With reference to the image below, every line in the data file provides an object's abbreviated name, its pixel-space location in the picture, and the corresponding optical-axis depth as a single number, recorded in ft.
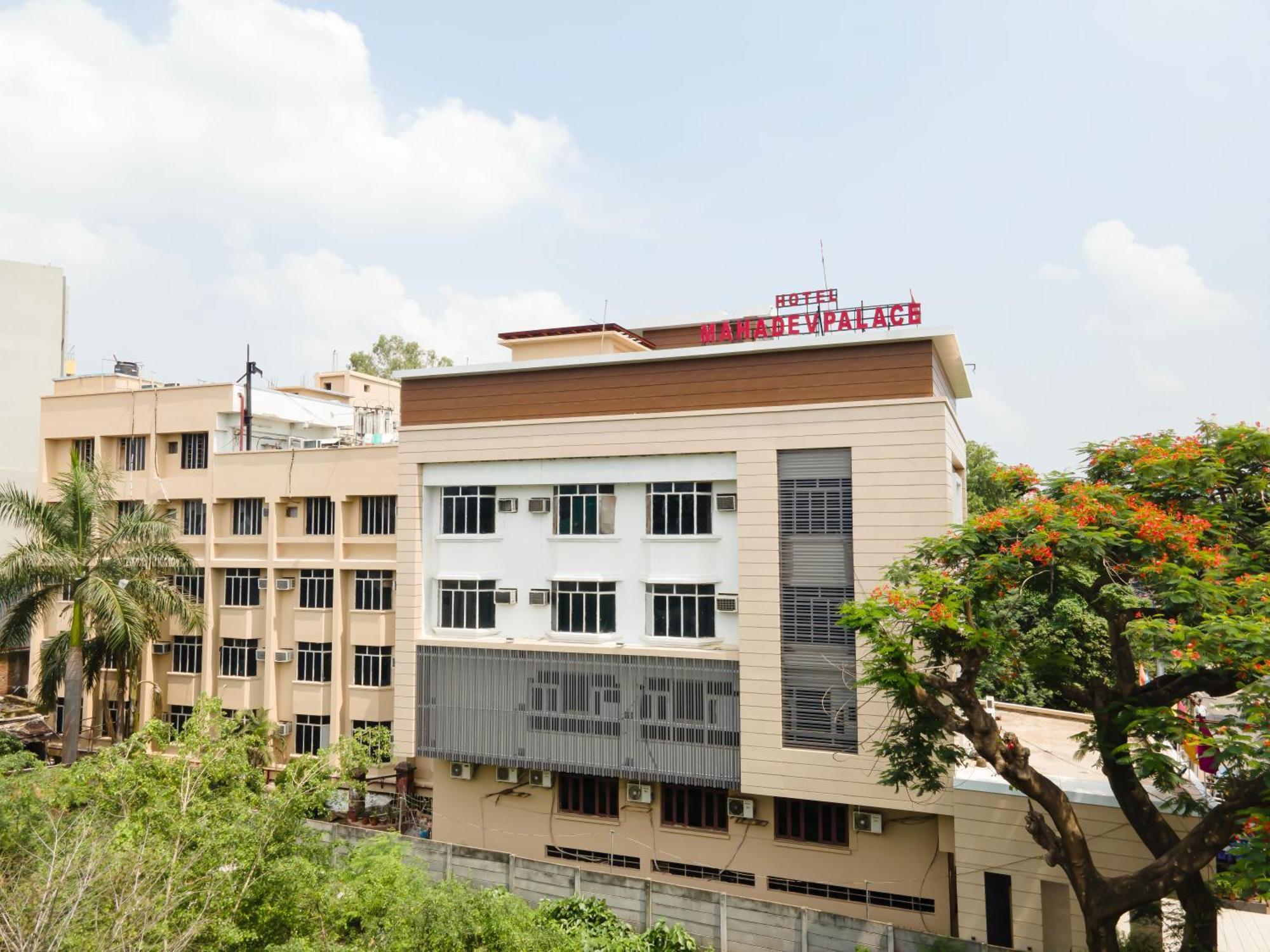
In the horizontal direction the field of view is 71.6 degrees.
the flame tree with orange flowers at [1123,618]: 35.24
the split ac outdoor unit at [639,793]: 62.03
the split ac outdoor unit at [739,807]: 59.16
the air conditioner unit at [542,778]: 65.00
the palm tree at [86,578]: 74.64
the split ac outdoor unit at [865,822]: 55.57
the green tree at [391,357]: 172.04
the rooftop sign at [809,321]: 61.62
